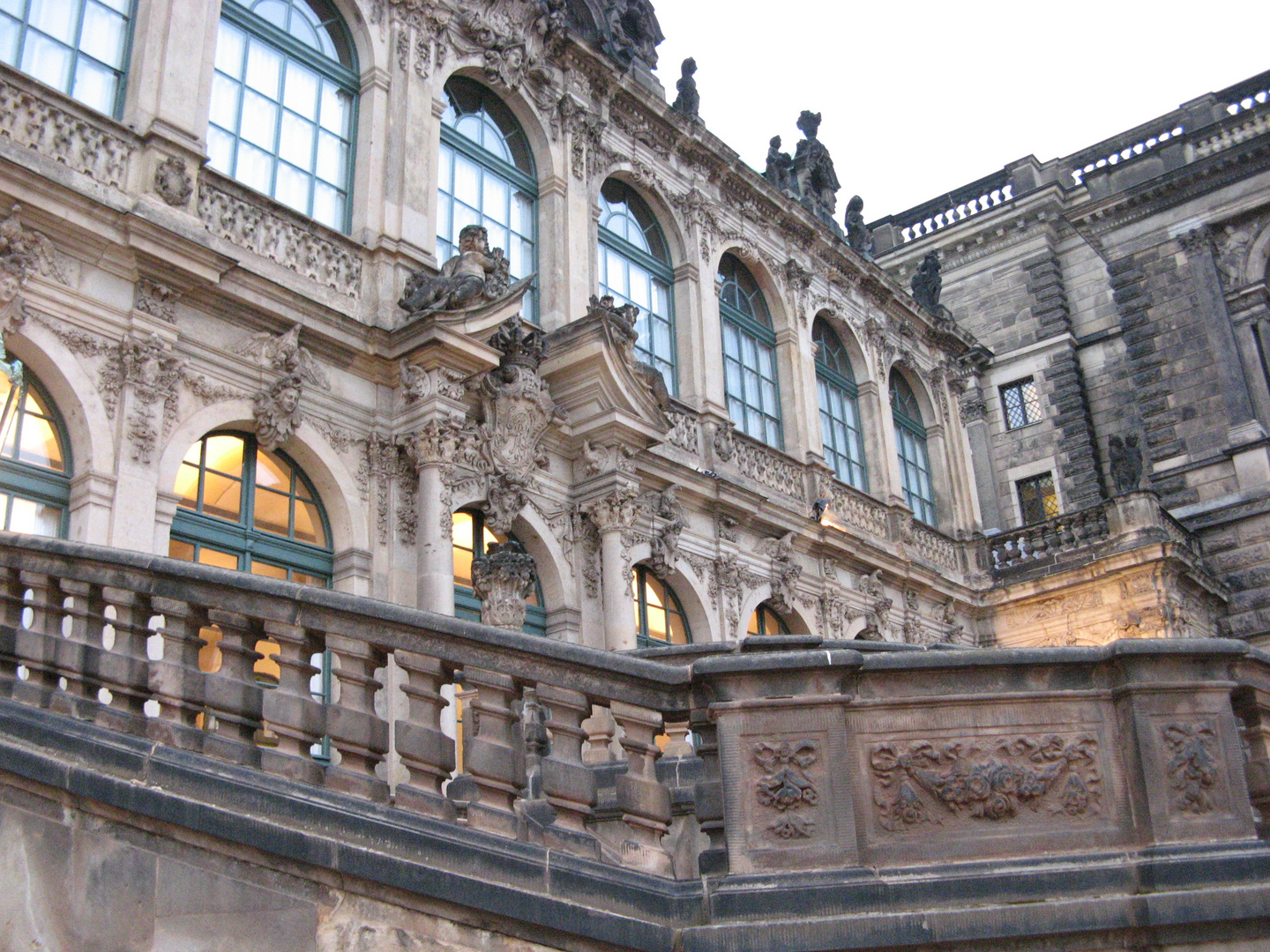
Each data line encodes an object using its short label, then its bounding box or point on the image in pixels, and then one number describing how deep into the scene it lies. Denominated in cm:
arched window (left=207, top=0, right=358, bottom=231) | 1223
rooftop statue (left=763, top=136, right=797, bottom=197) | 2219
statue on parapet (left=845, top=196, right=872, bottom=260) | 2381
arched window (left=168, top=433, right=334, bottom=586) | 1080
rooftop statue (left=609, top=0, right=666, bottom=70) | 1828
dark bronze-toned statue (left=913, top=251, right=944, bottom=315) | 2532
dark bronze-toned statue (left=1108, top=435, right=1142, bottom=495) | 2280
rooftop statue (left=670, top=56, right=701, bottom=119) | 1961
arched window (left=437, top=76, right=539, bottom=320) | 1465
